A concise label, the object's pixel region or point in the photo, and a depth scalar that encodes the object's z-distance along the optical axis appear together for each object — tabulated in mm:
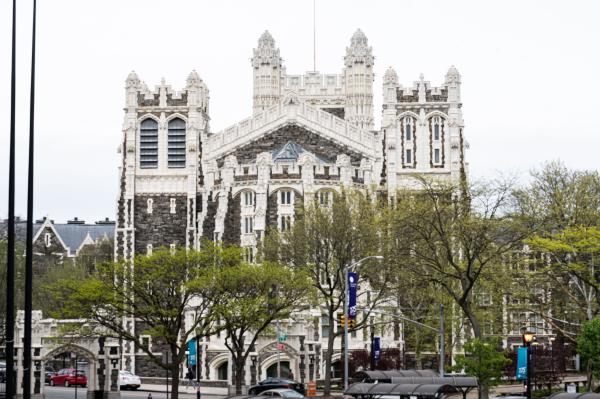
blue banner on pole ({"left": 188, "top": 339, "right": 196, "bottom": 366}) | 88600
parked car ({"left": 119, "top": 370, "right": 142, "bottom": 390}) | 86712
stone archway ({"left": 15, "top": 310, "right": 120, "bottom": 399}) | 67750
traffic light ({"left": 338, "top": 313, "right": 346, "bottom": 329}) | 69562
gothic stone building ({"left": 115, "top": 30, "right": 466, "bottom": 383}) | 103250
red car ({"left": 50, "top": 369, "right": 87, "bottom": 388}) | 88812
